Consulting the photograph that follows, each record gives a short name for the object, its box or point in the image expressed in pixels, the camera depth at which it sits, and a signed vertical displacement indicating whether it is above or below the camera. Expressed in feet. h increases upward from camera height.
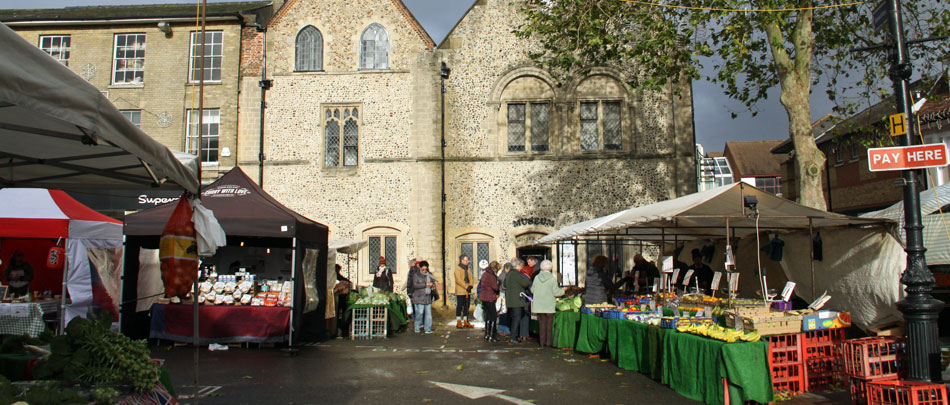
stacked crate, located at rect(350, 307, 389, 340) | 42.04 -3.92
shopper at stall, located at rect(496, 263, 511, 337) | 44.19 -4.35
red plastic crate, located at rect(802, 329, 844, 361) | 23.76 -3.28
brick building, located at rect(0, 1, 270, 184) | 61.52 +20.01
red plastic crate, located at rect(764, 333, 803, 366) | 22.93 -3.29
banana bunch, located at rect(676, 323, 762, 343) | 21.10 -2.55
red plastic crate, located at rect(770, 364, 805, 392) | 22.91 -4.36
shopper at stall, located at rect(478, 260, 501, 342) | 39.95 -2.42
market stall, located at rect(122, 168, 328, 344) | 34.27 -1.21
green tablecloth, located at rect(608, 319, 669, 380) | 25.99 -3.82
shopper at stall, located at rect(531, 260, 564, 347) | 36.94 -2.24
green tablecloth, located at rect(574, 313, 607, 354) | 32.60 -3.90
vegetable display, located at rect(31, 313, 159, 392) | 12.12 -1.84
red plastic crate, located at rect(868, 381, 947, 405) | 18.15 -3.97
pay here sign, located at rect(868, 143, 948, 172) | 20.27 +3.27
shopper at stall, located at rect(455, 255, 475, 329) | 47.65 -2.24
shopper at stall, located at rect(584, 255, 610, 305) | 36.96 -1.61
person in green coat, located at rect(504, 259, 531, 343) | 38.34 -2.07
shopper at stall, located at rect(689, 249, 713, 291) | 38.45 -0.78
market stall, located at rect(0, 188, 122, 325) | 34.96 +1.56
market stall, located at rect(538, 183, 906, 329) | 27.07 +0.78
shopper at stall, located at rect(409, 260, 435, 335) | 44.42 -2.33
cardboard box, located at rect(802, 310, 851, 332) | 23.50 -2.35
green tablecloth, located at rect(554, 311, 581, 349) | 36.24 -3.90
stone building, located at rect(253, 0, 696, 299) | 59.62 +12.07
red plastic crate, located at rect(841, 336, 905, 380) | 20.98 -3.37
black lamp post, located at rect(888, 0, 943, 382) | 20.17 -0.62
